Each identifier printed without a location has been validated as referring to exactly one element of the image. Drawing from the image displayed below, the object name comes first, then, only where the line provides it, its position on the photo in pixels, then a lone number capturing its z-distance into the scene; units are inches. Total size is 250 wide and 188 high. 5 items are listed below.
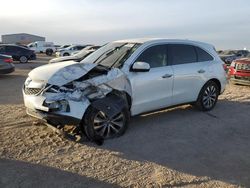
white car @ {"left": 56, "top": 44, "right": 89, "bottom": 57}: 879.2
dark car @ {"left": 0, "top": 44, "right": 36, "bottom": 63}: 652.0
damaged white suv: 135.2
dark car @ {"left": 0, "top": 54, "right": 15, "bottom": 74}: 365.8
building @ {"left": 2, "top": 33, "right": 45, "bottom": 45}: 2165.0
